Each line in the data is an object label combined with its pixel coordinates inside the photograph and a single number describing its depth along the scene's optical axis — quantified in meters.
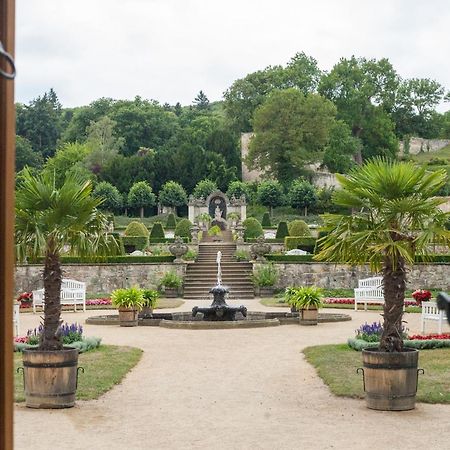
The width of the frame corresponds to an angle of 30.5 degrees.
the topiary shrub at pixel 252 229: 40.97
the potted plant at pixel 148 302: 19.80
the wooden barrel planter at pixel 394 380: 8.59
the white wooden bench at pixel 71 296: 22.28
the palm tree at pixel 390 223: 8.89
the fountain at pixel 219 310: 18.91
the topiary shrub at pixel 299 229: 37.03
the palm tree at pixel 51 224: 9.05
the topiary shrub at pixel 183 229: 42.03
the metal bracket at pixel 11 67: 2.03
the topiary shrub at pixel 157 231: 39.62
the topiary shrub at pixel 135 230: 37.62
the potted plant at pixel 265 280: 27.62
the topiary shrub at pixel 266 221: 47.59
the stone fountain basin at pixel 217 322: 17.70
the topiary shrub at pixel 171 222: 48.47
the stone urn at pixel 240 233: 35.78
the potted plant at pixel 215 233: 42.06
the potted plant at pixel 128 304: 18.03
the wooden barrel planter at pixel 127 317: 18.22
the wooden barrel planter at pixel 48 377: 8.66
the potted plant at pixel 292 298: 18.70
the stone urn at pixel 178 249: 28.95
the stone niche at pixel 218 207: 52.88
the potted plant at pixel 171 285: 27.59
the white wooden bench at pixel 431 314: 15.34
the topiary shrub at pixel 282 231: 38.44
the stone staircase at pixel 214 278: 27.39
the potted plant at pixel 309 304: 18.08
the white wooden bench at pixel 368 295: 22.12
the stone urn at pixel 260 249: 29.27
